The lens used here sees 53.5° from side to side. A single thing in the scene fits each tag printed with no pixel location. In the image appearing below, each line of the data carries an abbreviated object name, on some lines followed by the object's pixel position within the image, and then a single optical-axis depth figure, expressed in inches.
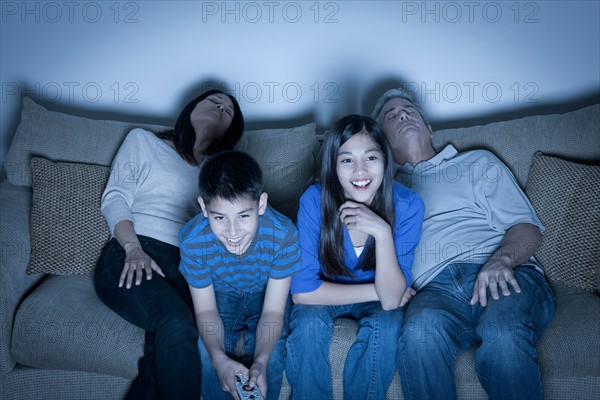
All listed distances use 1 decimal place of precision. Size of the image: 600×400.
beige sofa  71.4
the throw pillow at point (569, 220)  78.2
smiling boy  66.1
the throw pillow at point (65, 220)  81.8
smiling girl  68.4
